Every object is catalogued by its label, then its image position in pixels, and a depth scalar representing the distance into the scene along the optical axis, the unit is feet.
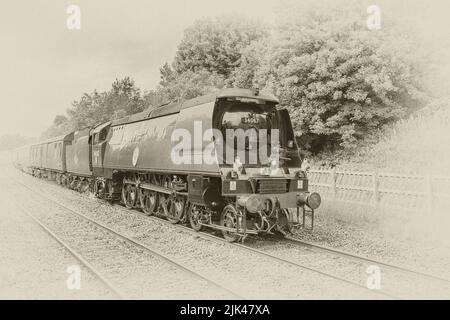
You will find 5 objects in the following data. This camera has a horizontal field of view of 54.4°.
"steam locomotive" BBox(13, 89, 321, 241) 28.94
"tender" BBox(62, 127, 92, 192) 62.34
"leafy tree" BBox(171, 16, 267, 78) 105.70
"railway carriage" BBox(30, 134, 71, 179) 80.53
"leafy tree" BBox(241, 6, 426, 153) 56.54
